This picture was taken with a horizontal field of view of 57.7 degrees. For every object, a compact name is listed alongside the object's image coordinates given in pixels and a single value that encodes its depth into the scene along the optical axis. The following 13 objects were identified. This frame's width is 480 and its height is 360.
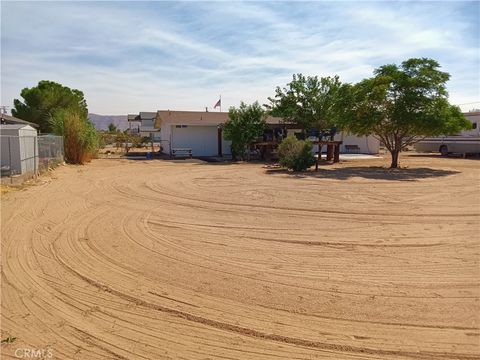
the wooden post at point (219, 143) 37.12
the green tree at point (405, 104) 23.41
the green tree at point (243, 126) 31.14
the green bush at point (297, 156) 23.12
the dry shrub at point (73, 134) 27.52
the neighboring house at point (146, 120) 76.41
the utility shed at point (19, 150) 18.45
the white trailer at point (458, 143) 36.28
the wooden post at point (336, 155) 30.51
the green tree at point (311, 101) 30.41
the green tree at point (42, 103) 41.40
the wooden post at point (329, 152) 31.41
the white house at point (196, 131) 35.83
